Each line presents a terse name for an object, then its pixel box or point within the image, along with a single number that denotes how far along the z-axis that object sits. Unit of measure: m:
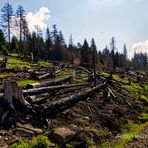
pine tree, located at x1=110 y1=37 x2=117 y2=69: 55.52
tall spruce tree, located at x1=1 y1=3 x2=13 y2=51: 37.16
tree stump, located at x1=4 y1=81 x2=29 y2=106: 7.56
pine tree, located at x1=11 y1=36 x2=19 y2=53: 40.98
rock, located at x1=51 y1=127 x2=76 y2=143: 6.77
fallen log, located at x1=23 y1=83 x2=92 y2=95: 9.01
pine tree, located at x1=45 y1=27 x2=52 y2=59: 43.40
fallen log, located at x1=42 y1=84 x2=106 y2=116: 8.34
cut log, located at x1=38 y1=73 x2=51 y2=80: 16.06
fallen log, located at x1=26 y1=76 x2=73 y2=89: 10.24
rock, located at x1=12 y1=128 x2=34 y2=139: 6.88
